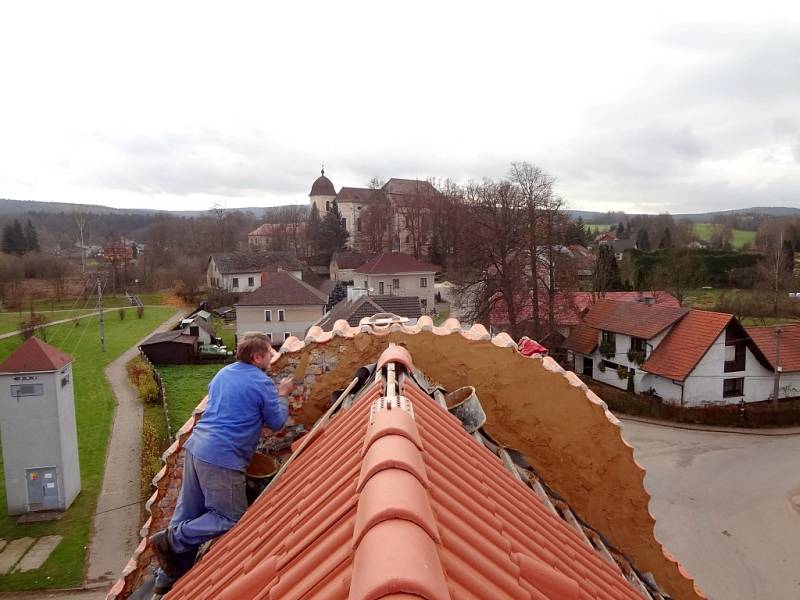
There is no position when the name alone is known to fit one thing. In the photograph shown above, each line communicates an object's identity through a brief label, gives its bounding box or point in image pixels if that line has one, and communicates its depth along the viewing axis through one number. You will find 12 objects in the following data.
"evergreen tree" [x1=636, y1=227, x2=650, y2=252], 87.38
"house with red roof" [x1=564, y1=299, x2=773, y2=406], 24.70
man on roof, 3.87
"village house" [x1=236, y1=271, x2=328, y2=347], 36.94
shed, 35.38
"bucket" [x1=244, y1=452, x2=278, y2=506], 4.38
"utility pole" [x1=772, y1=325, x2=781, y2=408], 25.05
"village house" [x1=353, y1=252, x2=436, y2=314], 48.25
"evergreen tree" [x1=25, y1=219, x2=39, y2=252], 74.62
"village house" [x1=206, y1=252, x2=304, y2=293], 58.81
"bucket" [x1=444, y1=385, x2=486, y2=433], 4.51
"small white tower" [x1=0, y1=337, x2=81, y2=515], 15.04
